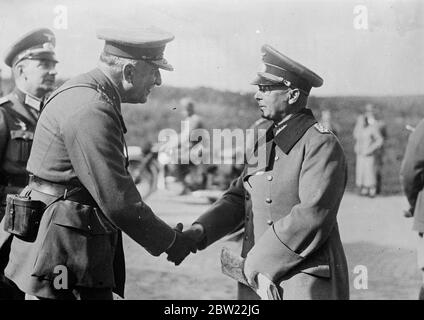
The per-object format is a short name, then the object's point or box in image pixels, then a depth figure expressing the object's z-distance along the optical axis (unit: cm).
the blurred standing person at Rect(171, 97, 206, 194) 584
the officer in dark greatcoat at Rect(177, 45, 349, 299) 337
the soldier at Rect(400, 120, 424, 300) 440
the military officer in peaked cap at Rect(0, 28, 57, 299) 435
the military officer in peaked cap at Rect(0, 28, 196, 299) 324
